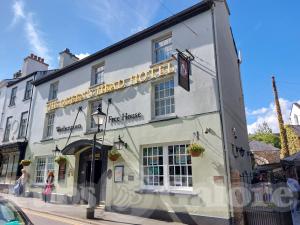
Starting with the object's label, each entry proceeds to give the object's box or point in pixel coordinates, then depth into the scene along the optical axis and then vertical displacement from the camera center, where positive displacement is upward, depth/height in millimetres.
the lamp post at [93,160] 9406 +761
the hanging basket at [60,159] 13583 +1113
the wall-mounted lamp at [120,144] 11233 +1627
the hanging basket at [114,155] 11094 +1110
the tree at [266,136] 60938 +11263
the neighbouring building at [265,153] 36406 +4212
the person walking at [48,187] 13765 -408
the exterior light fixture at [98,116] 10117 +2599
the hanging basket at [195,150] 8719 +1061
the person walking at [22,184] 15934 -278
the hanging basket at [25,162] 15620 +1116
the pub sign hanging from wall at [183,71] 9266 +4199
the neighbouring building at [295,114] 36969 +10370
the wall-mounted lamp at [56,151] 14298 +1698
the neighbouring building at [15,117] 17953 +5065
